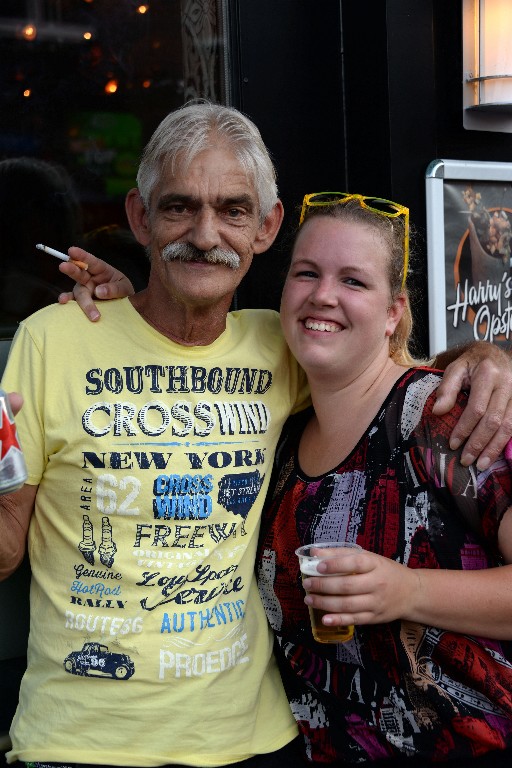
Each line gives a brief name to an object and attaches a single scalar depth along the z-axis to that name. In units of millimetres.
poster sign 3490
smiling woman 2111
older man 2217
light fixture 3373
